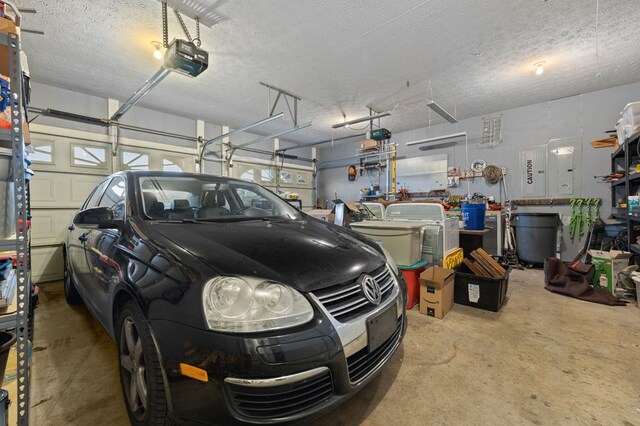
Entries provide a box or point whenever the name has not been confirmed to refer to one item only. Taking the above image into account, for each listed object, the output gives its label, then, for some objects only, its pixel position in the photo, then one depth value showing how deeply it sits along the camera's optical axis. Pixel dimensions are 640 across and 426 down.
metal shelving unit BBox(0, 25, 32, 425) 0.90
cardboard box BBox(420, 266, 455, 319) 2.49
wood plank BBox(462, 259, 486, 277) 2.82
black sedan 0.86
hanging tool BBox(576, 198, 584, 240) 4.68
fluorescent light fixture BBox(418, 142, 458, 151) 6.17
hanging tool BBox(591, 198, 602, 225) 4.50
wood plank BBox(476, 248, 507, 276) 2.78
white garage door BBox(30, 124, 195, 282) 3.97
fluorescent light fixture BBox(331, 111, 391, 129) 4.82
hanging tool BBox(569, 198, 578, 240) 4.71
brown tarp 2.89
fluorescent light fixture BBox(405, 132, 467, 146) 5.44
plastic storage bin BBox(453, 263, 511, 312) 2.61
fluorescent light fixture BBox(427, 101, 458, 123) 4.23
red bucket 2.70
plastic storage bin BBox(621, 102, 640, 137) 3.19
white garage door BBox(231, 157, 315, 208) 6.79
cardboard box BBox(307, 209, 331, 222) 4.78
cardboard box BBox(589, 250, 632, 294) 3.05
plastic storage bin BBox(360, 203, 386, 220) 4.12
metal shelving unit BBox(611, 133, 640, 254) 3.28
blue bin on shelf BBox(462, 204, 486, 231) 3.58
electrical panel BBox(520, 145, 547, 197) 5.07
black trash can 4.54
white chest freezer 2.94
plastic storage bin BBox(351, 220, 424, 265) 2.71
